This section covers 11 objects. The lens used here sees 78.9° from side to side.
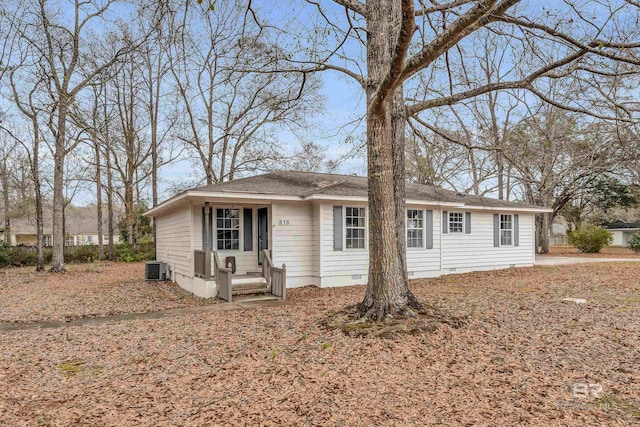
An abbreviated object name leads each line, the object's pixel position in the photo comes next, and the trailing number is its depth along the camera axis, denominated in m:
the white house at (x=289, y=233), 9.63
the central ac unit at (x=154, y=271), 13.07
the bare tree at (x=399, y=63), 5.30
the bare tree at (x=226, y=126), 20.75
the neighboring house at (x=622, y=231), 33.81
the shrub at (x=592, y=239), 23.14
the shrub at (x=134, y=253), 21.89
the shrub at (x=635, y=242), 23.06
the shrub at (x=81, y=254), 20.81
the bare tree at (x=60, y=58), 15.28
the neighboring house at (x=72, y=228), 36.00
